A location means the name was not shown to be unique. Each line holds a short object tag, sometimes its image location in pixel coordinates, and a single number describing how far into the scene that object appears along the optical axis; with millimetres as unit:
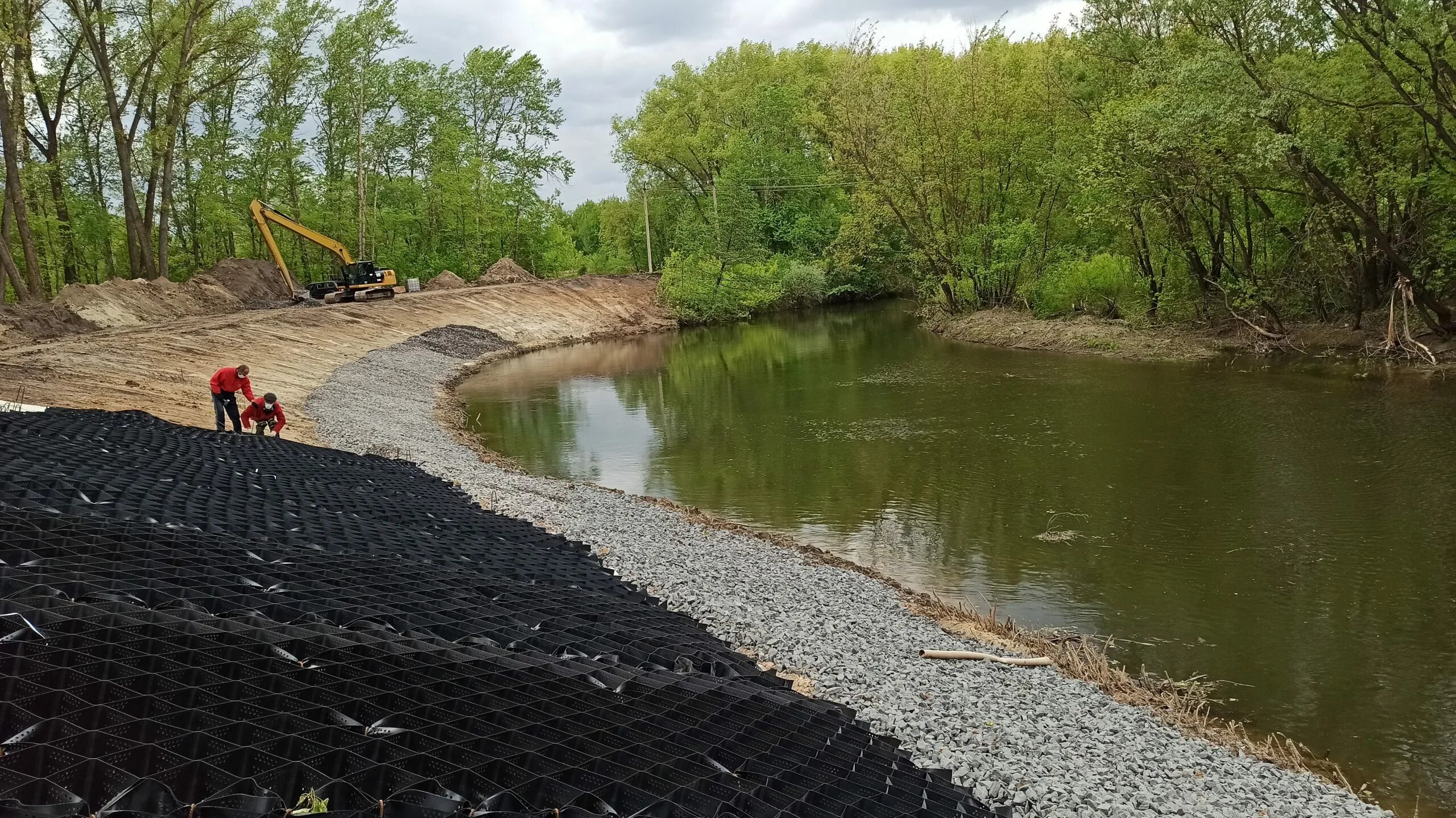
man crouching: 18547
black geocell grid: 4543
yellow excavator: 40406
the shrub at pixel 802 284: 62625
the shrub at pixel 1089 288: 41219
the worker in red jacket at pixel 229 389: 18000
